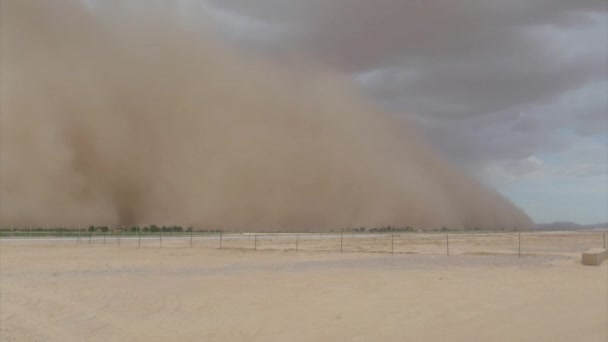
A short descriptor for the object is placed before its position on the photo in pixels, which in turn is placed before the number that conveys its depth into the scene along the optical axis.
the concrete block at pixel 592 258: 16.11
